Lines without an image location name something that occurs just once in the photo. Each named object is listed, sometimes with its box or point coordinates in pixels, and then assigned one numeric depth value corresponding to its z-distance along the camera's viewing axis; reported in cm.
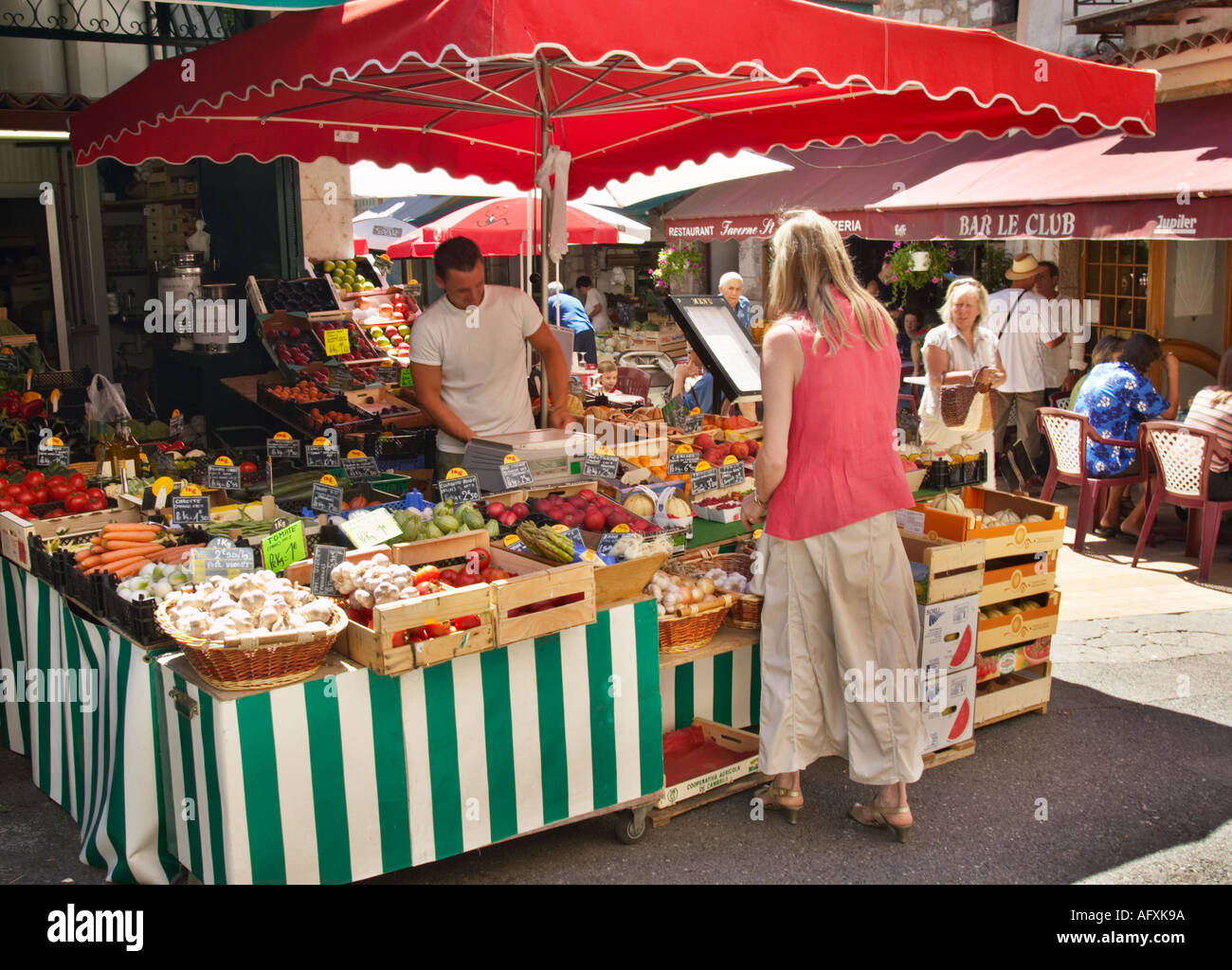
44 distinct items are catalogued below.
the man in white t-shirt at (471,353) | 579
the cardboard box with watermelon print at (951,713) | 473
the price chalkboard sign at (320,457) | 610
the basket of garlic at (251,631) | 329
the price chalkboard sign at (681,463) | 559
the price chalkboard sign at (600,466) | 548
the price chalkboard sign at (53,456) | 583
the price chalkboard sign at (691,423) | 668
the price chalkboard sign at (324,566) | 395
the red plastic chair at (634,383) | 1205
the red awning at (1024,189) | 857
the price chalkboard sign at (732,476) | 561
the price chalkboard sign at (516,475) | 507
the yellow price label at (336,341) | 839
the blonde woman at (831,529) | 394
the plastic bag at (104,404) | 696
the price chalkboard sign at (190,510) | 455
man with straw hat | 1001
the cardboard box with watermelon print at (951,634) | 461
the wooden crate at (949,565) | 461
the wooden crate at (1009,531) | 483
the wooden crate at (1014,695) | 509
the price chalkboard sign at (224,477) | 514
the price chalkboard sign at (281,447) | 573
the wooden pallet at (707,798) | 432
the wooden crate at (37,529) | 470
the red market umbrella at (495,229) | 1325
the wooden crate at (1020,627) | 495
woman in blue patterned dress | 819
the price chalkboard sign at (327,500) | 482
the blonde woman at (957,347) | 707
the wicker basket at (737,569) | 466
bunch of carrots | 427
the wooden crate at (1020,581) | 495
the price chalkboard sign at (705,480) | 545
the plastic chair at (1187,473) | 745
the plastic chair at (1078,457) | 826
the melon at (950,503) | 525
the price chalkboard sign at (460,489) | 485
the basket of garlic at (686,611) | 438
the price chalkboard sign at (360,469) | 574
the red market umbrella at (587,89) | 381
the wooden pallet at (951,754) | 478
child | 1067
